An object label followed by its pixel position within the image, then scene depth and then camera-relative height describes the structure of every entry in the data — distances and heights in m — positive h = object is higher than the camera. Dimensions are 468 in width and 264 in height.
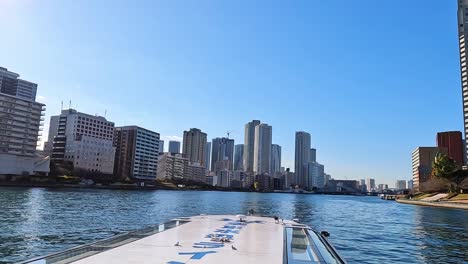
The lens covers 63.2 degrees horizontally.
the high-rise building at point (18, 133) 158.59 +20.77
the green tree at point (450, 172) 130.50 +8.96
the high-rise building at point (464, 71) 178.62 +62.44
